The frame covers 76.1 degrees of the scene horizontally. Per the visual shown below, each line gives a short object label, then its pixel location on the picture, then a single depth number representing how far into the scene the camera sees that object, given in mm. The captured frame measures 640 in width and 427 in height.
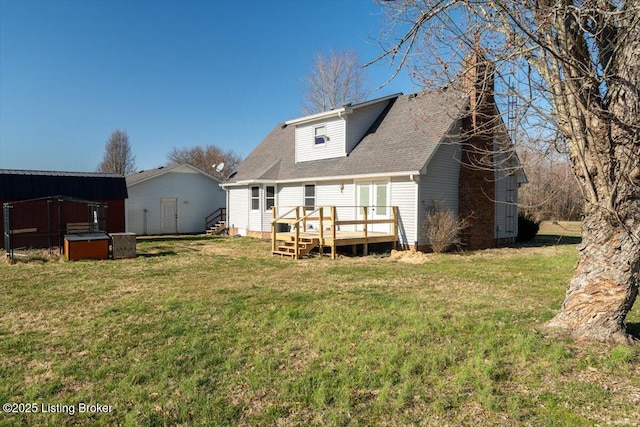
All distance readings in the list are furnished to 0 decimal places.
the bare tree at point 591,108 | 4570
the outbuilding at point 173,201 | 23531
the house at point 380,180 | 14031
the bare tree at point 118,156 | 53750
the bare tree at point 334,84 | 30078
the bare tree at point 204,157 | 57903
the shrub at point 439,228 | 13648
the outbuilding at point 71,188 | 16312
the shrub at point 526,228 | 18594
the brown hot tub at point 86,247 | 12625
